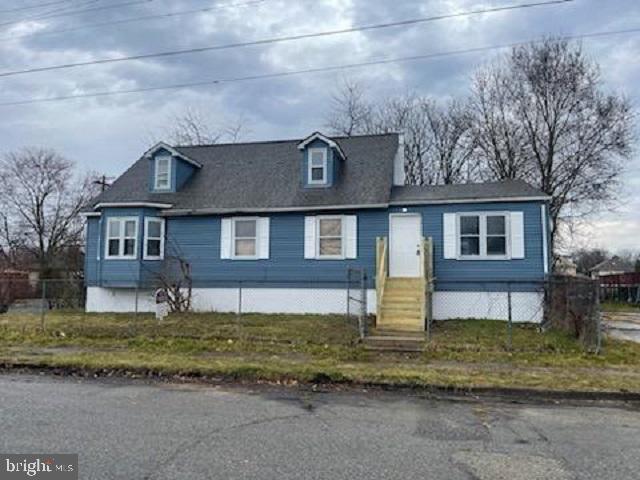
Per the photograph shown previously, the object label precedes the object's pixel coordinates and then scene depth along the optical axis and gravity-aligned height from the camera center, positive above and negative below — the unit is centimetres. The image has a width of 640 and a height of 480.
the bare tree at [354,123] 3919 +1193
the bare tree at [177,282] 1844 +9
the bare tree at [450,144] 3566 +983
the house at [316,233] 1677 +180
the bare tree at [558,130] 2897 +874
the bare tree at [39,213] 4566 +609
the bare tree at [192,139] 4056 +1096
